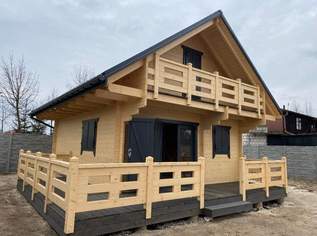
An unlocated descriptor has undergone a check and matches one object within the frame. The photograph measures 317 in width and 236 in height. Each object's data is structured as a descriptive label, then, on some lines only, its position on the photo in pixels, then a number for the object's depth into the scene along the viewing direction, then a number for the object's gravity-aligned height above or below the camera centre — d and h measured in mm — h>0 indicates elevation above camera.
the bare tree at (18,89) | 20203 +4176
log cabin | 4684 +135
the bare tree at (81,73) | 27438 +7476
